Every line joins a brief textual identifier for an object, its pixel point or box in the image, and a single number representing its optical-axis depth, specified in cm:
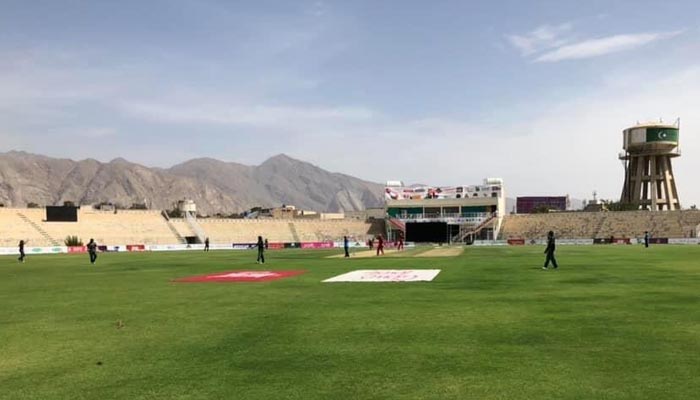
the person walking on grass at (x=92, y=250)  4350
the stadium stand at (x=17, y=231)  7619
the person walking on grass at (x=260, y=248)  3772
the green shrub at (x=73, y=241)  7912
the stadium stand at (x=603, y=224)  9044
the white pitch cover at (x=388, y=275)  2459
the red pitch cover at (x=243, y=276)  2632
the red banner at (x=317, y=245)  8706
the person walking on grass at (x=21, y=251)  4878
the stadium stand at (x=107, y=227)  8331
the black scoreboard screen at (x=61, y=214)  8600
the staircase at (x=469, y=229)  10300
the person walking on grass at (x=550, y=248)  2803
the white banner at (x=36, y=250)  6800
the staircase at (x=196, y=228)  9602
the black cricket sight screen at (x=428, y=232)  6775
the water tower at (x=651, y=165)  12019
